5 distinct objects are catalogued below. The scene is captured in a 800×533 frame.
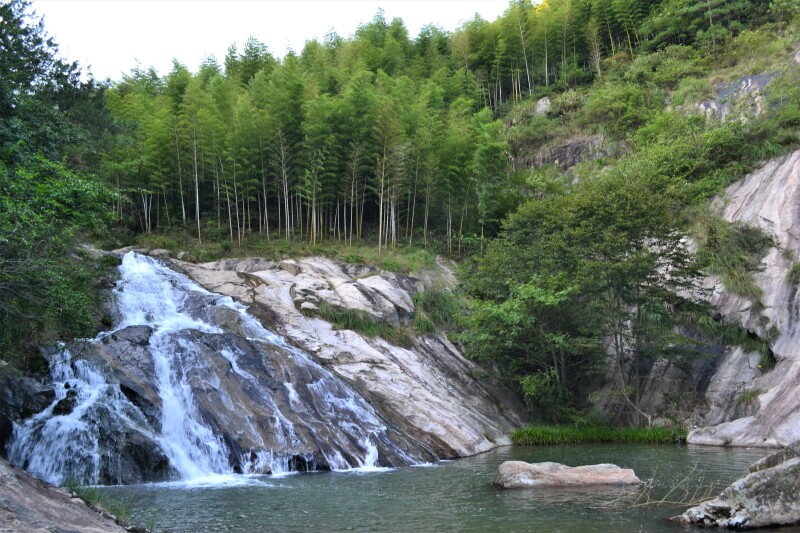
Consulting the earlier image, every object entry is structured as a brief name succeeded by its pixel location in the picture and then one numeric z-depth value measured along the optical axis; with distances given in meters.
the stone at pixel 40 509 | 6.03
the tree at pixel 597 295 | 20.17
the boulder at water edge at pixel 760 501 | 7.62
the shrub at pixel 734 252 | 20.70
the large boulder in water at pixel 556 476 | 11.43
